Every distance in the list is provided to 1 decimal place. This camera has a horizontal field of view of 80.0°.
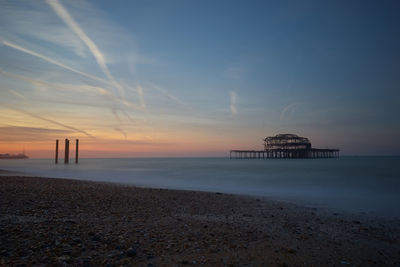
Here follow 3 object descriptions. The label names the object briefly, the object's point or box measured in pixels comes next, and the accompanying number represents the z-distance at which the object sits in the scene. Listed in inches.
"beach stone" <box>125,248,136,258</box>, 158.1
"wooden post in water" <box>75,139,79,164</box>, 2233.8
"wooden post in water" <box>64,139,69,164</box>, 2190.3
